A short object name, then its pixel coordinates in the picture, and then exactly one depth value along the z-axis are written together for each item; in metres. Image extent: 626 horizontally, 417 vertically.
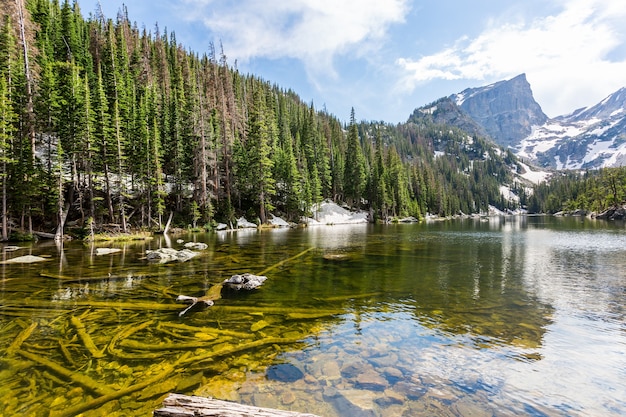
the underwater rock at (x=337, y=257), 22.41
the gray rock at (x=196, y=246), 27.38
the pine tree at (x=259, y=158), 55.78
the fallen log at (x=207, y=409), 3.85
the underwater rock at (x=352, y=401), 5.33
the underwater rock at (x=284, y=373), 6.30
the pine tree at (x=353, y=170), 87.00
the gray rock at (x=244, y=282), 13.62
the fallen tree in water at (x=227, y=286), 11.14
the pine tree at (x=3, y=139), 27.32
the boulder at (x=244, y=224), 54.34
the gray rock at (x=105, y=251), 24.14
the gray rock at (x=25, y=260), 19.00
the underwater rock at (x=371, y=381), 6.08
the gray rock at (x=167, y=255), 20.80
